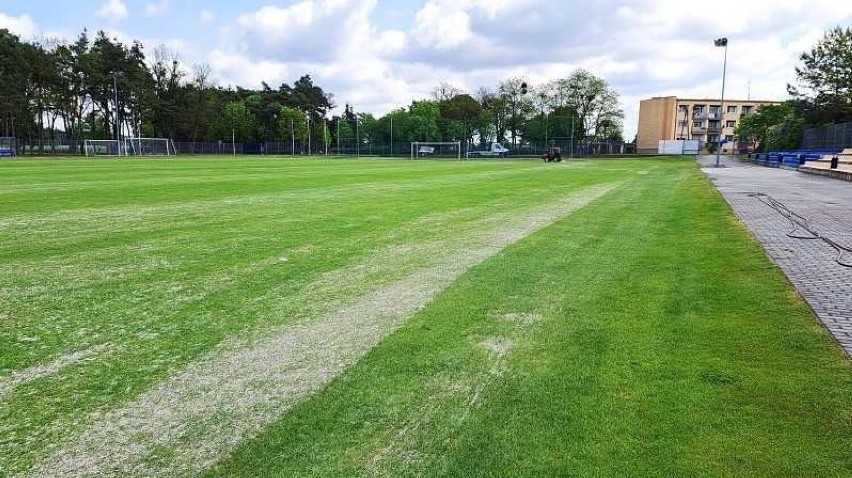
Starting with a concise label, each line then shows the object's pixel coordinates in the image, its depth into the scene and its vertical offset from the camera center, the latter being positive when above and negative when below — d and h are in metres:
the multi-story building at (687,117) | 114.25 +8.76
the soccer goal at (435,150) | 82.31 +1.20
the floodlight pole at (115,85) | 72.51 +9.56
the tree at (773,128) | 51.41 +3.86
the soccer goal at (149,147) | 76.26 +1.26
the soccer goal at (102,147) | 72.69 +1.05
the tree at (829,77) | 45.22 +6.98
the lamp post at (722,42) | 40.91 +8.61
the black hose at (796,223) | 7.97 -1.18
